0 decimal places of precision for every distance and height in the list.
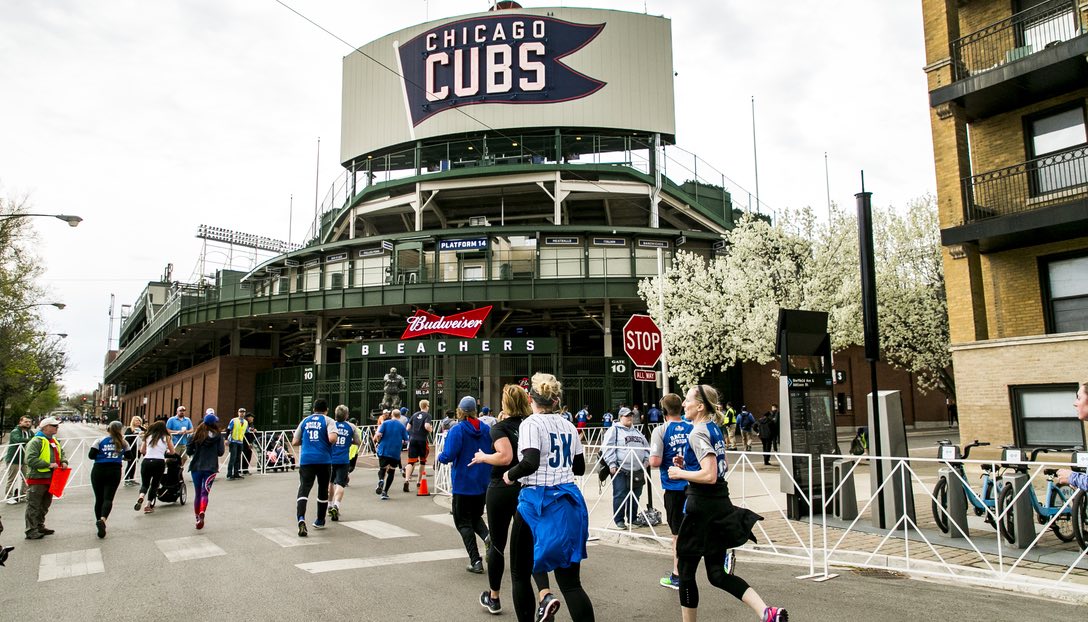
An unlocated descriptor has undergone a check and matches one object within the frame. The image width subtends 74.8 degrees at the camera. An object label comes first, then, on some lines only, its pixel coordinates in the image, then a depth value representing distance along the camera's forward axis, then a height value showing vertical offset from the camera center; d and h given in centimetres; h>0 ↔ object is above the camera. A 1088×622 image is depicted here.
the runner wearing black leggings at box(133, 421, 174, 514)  1185 -88
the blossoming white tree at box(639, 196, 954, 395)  2416 +351
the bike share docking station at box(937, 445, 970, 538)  862 -134
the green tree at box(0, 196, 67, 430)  3269 +471
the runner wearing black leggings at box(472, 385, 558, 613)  595 -76
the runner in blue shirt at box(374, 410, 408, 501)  1422 -96
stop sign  1530 +120
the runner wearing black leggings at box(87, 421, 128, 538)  1008 -91
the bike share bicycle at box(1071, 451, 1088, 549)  782 -146
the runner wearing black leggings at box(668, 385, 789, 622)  509 -96
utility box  938 -74
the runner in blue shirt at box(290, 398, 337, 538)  974 -65
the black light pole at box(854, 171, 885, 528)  988 +129
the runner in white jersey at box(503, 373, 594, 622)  477 -77
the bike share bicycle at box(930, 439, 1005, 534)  871 -135
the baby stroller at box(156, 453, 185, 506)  1324 -150
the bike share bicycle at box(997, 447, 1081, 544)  820 -138
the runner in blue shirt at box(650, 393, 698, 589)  699 -62
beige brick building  1565 +436
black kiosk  1073 -3
